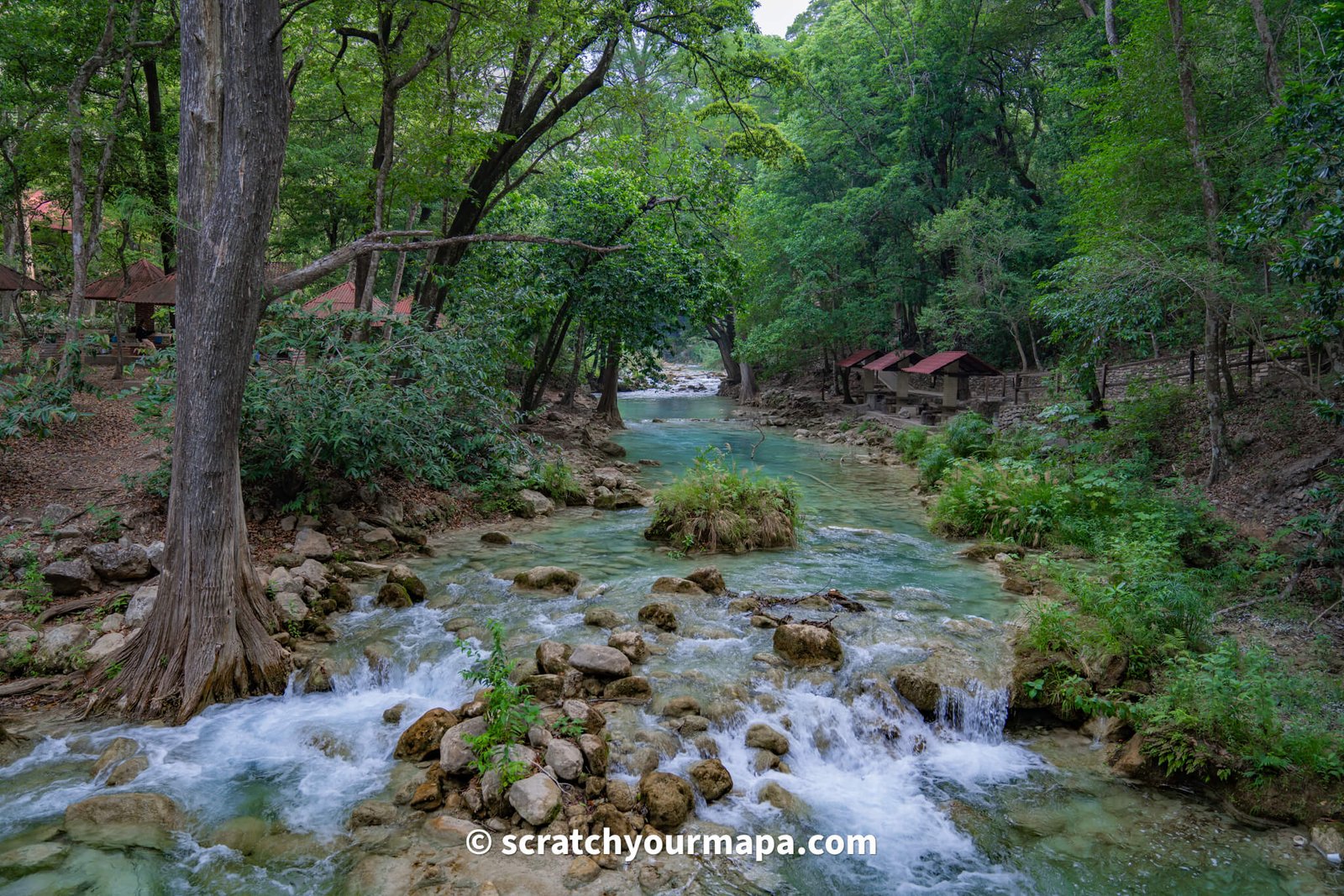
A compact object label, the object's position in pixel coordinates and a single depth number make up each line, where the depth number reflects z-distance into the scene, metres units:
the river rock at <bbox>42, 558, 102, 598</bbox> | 7.11
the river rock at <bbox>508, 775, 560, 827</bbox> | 4.54
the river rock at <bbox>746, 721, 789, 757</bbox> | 5.54
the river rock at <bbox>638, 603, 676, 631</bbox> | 7.40
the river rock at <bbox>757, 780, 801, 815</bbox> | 5.00
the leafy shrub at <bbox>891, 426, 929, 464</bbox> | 18.12
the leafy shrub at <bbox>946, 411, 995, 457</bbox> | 15.35
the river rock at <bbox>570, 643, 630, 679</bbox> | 6.28
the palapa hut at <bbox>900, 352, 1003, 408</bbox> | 20.23
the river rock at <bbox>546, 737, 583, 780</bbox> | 4.93
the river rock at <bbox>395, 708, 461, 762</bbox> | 5.37
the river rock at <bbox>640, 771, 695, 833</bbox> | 4.64
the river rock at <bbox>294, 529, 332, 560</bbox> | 8.71
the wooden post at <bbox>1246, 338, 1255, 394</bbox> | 12.26
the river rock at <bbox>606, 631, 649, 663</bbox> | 6.67
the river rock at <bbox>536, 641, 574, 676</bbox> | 6.30
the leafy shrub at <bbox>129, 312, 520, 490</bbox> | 9.17
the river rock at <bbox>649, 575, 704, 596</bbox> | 8.46
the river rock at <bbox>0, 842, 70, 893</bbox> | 4.08
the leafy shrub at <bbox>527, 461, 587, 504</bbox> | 13.02
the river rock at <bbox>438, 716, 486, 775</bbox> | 5.00
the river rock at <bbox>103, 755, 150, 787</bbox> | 4.92
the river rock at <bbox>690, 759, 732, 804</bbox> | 4.96
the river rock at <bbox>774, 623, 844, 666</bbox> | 6.61
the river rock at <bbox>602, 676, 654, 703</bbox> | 6.07
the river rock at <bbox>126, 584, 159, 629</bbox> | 6.61
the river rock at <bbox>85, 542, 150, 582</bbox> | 7.38
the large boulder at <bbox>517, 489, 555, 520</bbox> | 12.10
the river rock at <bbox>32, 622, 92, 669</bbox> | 6.15
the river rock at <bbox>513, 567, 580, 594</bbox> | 8.59
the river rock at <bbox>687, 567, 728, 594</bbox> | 8.50
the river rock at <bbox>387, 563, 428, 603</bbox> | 8.20
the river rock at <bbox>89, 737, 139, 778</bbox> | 5.00
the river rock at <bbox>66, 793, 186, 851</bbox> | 4.40
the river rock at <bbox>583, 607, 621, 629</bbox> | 7.45
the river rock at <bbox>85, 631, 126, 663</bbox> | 6.18
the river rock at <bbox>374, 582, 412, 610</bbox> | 8.00
